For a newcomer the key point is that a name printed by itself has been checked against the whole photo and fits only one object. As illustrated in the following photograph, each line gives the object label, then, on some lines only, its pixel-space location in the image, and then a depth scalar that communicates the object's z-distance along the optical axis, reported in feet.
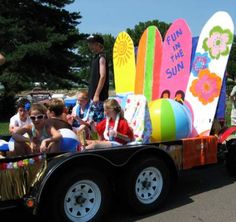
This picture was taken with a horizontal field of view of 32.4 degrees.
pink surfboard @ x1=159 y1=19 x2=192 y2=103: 23.17
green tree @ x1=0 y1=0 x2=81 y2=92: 69.31
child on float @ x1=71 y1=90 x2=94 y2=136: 19.27
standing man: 19.11
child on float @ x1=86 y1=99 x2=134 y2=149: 16.17
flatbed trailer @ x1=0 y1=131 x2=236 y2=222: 12.52
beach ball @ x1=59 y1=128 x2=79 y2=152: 14.69
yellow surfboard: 29.17
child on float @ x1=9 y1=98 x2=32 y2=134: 18.97
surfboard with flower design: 19.74
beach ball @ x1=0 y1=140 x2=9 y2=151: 15.60
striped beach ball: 17.57
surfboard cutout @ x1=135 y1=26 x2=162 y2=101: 26.16
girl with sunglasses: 14.39
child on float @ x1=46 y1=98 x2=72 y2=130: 15.70
